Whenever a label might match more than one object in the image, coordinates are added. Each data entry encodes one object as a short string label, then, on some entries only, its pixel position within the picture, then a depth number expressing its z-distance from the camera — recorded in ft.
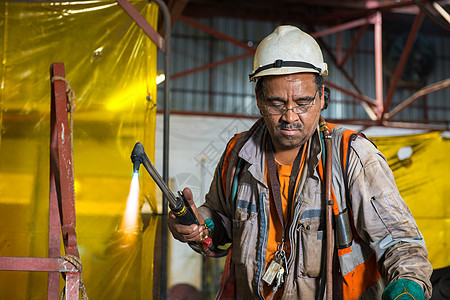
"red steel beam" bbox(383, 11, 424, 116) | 31.81
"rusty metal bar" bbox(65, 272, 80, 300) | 7.79
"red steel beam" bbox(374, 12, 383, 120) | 37.27
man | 7.60
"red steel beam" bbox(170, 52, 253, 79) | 35.85
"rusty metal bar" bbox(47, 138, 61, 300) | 9.12
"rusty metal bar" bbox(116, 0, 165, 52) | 12.69
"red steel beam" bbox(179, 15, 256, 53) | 33.86
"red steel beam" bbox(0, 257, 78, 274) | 7.97
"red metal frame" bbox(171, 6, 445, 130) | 32.81
